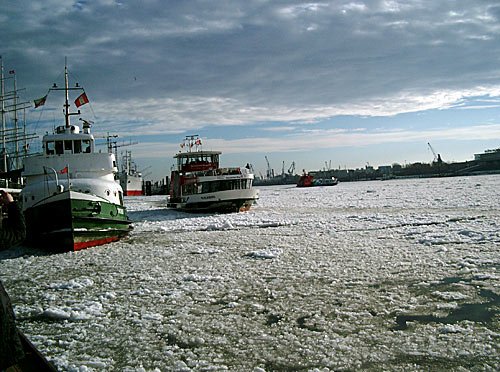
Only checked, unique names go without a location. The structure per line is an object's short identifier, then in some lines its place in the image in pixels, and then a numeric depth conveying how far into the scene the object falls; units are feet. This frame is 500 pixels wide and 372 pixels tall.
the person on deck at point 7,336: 9.23
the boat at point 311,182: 350.64
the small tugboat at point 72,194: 41.88
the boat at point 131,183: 241.35
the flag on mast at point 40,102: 77.05
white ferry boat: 91.91
